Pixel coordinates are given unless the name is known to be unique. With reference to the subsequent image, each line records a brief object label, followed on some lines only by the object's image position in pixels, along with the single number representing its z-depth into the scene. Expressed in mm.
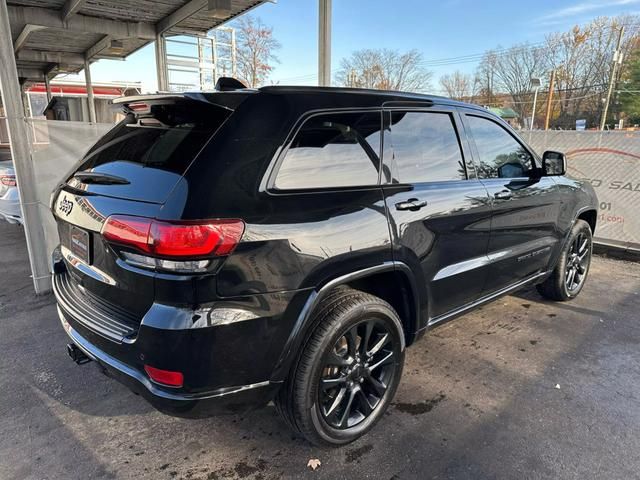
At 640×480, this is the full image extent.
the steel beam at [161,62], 11203
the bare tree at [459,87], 55438
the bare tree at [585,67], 44219
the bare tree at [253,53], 30969
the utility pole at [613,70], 38419
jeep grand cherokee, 1822
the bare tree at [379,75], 43719
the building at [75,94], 24984
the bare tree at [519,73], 49906
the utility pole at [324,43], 6316
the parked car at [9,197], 5781
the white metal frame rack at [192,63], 12331
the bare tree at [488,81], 53125
